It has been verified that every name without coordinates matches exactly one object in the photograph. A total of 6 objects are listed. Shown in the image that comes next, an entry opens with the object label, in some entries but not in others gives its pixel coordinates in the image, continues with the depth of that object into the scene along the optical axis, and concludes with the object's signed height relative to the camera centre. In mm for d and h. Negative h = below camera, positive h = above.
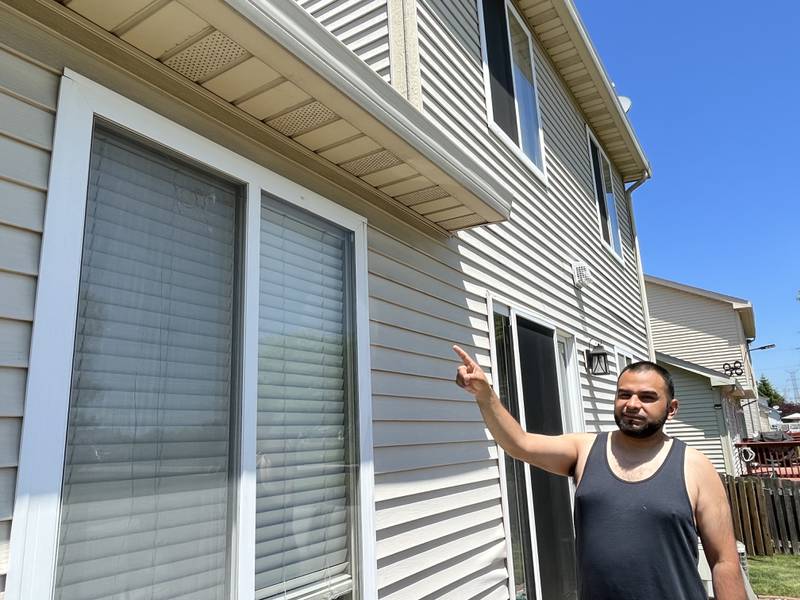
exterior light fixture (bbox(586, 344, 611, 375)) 6258 +651
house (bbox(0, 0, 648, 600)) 1611 +461
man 1881 -287
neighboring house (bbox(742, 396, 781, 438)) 27083 +79
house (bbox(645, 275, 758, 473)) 16516 +2285
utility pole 81219 +4962
